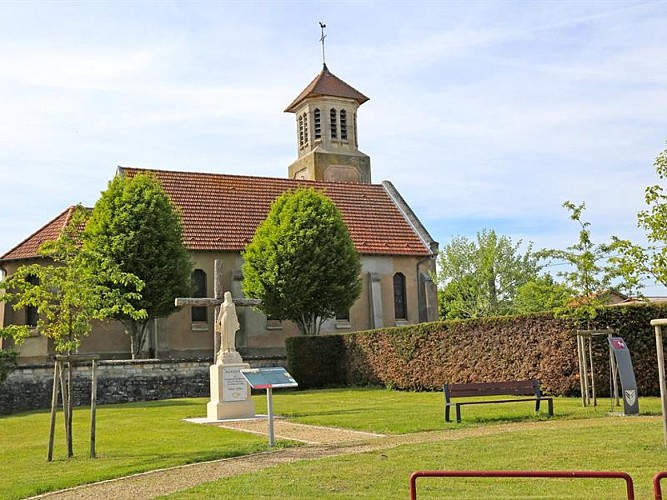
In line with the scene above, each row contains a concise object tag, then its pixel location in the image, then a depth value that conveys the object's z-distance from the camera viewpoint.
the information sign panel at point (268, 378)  15.83
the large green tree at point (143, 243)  34.53
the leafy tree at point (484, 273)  54.09
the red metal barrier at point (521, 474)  6.14
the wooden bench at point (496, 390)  18.23
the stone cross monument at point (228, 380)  21.89
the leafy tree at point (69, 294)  14.94
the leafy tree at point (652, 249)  16.94
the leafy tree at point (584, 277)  20.64
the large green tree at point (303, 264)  36.97
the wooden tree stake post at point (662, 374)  12.30
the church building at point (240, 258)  37.78
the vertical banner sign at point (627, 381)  17.56
